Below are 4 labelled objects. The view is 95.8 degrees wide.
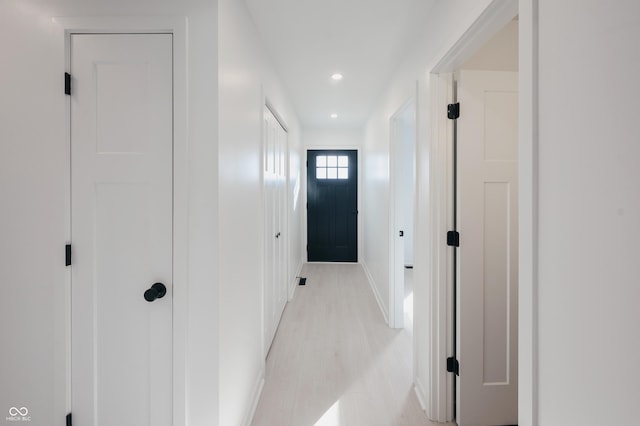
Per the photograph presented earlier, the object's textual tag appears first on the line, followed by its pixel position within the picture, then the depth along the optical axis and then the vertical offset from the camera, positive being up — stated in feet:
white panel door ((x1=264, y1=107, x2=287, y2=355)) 8.05 -0.41
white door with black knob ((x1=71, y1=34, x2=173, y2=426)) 4.21 -0.25
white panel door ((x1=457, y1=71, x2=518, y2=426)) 5.39 -0.72
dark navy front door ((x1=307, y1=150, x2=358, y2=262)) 18.02 +0.64
